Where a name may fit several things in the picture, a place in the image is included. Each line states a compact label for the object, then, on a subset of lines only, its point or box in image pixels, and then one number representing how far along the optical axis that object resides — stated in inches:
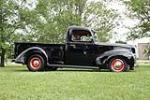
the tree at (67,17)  1003.2
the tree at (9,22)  907.9
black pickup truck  538.1
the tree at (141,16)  870.2
